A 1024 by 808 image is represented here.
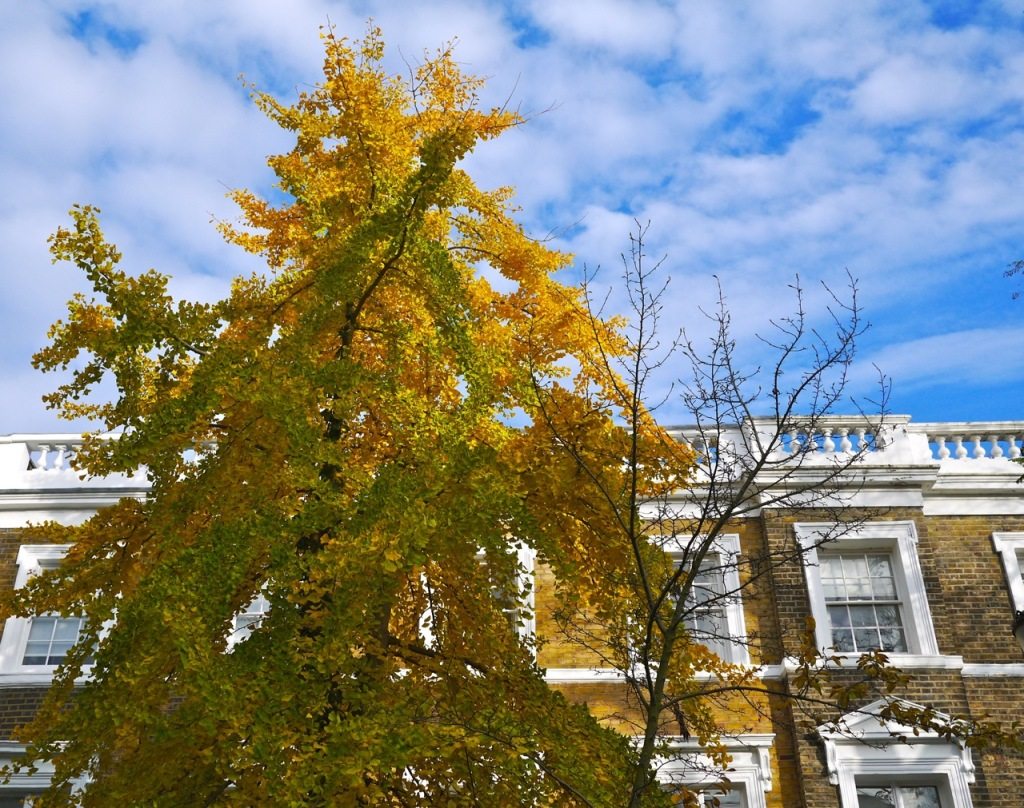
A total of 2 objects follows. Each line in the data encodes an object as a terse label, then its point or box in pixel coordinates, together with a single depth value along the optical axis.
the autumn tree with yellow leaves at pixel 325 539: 6.12
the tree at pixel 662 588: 6.22
